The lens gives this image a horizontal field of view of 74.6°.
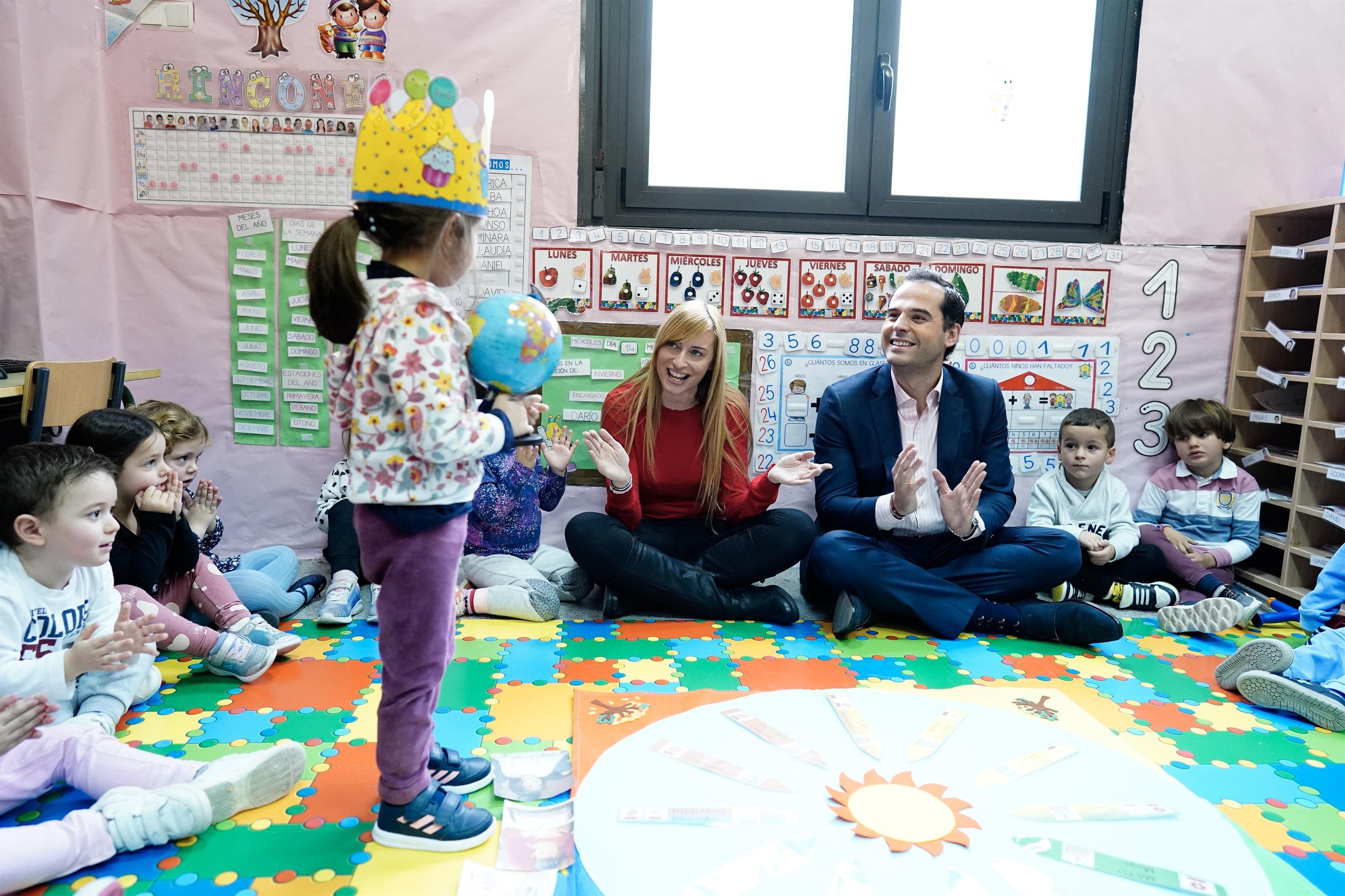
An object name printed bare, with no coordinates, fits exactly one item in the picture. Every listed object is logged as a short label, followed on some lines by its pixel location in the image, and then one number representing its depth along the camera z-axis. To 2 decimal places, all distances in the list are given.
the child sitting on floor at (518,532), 2.75
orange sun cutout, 1.29
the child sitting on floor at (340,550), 2.56
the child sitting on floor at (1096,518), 2.98
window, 3.23
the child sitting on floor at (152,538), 2.11
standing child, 1.36
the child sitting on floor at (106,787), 1.36
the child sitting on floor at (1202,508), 3.08
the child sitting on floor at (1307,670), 2.04
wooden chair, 2.15
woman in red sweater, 2.64
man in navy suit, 2.58
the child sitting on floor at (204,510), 2.49
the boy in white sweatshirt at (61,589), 1.63
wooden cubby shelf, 2.99
